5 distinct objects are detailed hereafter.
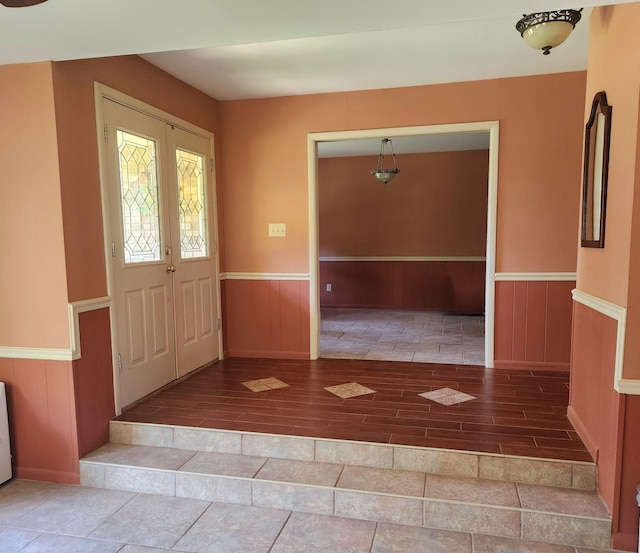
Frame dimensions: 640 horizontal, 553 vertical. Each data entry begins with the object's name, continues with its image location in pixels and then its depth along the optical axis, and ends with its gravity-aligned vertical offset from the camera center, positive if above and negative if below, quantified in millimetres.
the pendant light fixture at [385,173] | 5781 +772
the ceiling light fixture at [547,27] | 2156 +995
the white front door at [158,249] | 2832 -98
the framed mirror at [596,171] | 2100 +291
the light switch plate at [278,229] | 4023 +40
